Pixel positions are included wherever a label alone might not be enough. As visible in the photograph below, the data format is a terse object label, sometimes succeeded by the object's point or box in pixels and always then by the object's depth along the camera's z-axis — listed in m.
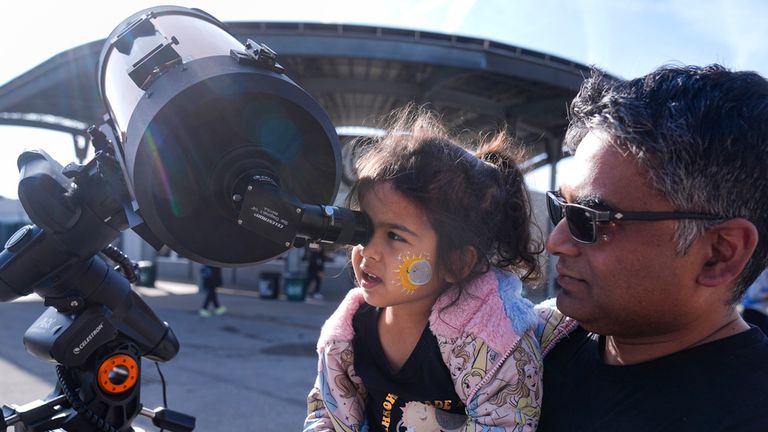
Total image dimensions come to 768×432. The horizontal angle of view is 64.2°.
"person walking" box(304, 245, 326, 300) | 13.89
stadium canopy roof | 10.11
